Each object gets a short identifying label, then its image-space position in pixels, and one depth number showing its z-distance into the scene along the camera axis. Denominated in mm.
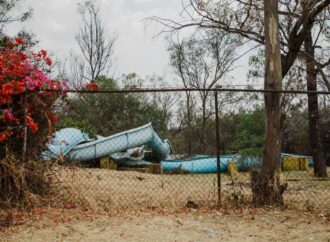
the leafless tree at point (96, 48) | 27578
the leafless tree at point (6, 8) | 19578
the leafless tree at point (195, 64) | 25677
